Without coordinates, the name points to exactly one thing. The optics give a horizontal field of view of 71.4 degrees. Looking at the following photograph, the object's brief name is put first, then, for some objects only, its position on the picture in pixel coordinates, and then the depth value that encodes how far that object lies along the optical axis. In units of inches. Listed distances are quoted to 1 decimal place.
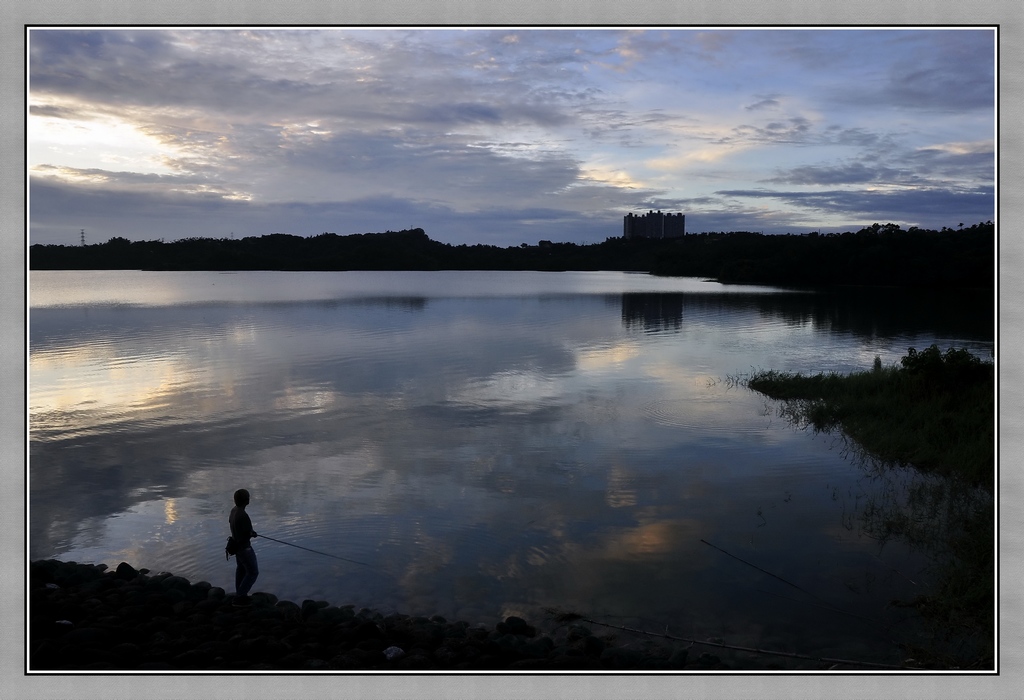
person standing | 406.6
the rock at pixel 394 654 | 345.4
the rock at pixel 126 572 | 451.5
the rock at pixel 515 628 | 392.2
